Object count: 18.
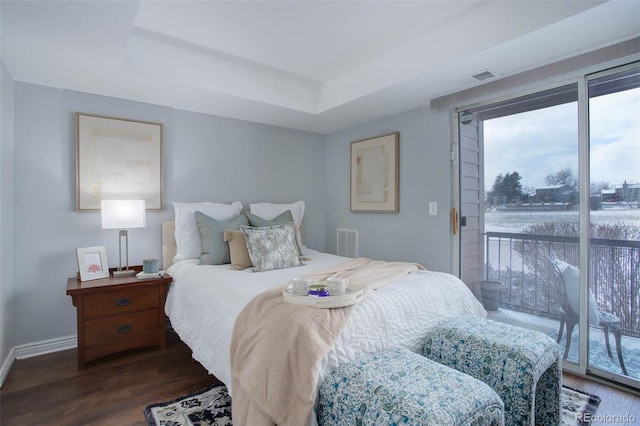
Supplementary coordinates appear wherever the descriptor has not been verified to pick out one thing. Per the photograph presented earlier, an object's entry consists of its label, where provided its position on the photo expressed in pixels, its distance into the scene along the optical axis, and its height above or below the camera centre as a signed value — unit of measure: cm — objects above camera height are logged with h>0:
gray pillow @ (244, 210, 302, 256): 321 -7
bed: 140 -59
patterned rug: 182 -114
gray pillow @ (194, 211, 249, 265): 285 -23
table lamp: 266 -2
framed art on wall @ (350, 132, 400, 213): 348 +44
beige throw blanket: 135 -63
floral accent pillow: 266 -28
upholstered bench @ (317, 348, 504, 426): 118 -70
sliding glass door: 216 -1
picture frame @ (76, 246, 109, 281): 263 -40
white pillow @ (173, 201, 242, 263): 300 -17
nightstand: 243 -78
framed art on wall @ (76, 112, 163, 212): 282 +47
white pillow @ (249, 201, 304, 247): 353 +4
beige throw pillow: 273 -31
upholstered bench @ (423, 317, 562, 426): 158 -76
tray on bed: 163 -43
